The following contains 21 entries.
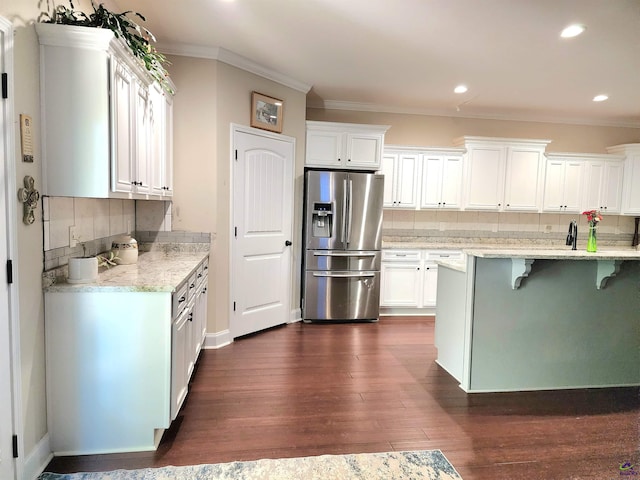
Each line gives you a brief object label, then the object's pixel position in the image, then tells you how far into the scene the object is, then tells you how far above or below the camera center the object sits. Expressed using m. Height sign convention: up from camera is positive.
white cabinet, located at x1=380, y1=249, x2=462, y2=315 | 4.79 -0.85
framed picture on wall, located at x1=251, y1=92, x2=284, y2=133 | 3.77 +0.96
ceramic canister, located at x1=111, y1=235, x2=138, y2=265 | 2.69 -0.34
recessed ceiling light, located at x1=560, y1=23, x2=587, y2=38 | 2.78 +1.38
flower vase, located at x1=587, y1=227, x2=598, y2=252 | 2.85 -0.19
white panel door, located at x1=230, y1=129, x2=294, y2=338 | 3.75 -0.25
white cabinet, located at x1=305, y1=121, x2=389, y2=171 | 4.47 +0.76
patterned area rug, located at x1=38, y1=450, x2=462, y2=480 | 1.86 -1.32
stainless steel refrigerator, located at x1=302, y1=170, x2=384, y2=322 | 4.34 -0.40
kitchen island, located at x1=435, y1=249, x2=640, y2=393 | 2.84 -0.82
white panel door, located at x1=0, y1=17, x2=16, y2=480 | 1.58 -0.49
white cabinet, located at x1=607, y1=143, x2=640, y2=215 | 5.27 +0.53
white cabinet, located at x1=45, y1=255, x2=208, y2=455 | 1.96 -0.87
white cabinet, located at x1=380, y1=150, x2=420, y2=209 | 4.89 +0.42
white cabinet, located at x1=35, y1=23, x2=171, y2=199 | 1.87 +0.46
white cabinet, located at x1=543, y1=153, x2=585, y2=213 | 5.19 +0.45
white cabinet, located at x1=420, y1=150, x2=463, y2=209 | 4.97 +0.43
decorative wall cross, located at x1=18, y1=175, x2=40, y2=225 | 1.72 +0.01
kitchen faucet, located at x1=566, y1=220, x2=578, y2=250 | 2.99 -0.17
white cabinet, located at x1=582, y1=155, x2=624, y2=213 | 5.27 +0.47
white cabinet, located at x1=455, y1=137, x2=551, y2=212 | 5.04 +0.55
